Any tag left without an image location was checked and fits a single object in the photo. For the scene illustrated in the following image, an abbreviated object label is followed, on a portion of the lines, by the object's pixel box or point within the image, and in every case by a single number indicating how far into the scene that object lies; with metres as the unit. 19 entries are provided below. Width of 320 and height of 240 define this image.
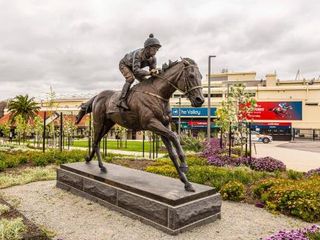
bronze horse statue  5.71
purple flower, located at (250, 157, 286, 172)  13.06
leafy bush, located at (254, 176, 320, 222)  6.41
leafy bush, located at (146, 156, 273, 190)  9.10
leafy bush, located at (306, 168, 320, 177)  10.82
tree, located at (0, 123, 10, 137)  41.10
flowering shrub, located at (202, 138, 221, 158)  17.27
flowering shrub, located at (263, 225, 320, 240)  4.32
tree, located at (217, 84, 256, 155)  16.92
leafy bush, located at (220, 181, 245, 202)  7.61
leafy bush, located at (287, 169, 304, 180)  10.60
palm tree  49.12
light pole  20.80
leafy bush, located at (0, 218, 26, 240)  4.27
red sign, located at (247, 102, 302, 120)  46.53
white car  40.42
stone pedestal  5.32
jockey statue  6.36
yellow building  46.72
